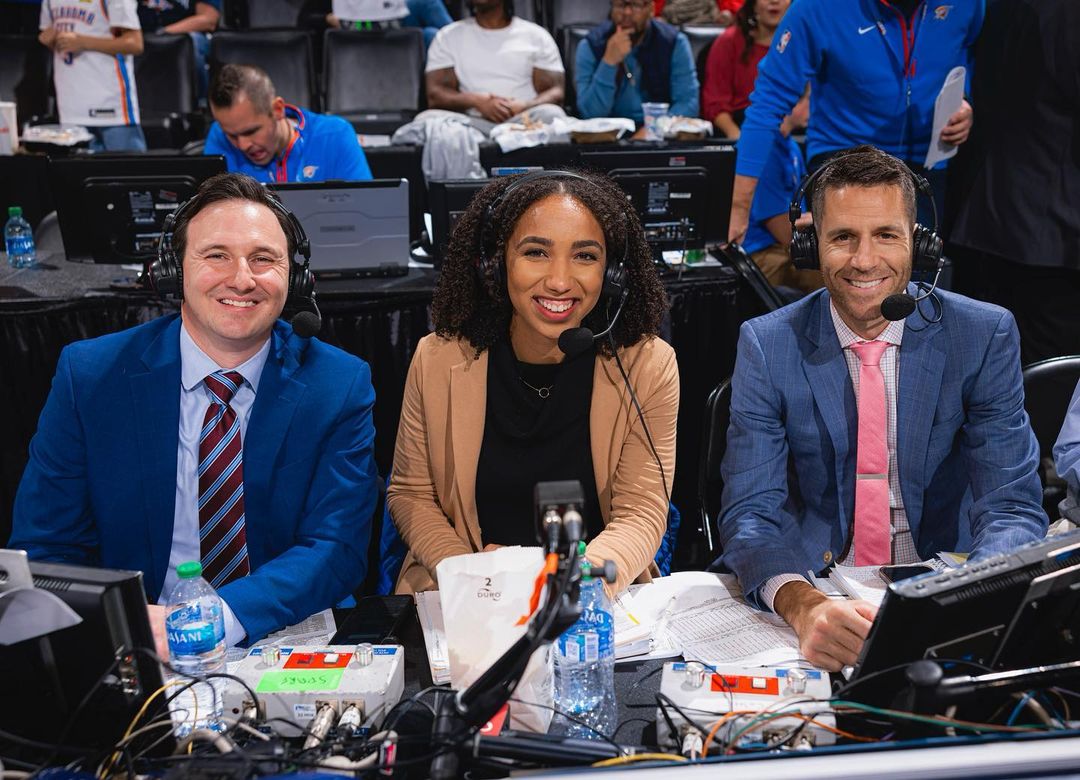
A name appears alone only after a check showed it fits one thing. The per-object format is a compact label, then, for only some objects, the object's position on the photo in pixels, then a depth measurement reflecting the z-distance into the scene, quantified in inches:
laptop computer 126.5
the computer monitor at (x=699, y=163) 133.7
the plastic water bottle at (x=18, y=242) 144.3
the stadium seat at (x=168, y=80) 239.8
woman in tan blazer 82.2
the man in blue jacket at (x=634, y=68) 221.8
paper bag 53.2
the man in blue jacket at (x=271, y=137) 149.0
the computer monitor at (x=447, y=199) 125.7
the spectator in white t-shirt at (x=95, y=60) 207.6
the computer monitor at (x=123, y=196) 127.0
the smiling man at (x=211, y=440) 75.6
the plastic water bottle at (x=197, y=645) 54.7
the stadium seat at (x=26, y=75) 231.1
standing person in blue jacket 139.8
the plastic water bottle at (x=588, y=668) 56.6
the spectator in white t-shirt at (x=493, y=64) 223.8
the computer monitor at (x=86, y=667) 46.9
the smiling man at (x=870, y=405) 80.3
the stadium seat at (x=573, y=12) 260.5
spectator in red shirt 212.5
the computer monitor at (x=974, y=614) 45.9
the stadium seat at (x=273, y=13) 261.0
